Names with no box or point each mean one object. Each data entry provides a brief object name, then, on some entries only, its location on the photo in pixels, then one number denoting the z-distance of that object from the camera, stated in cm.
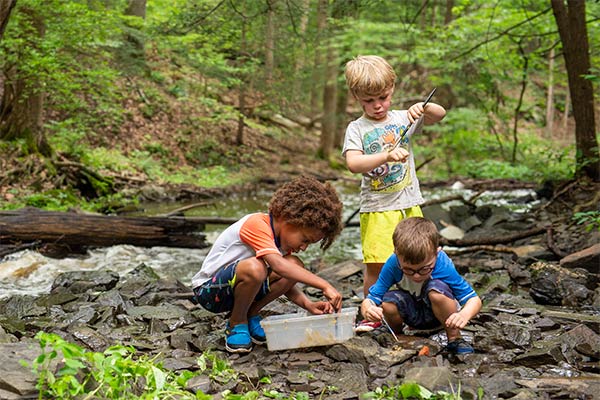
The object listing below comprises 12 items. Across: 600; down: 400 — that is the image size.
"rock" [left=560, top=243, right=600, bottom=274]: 490
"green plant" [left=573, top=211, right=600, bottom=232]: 440
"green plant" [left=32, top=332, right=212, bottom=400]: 198
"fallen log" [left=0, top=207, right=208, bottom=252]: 627
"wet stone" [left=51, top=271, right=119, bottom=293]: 494
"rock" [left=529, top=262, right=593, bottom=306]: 430
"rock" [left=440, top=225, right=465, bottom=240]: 781
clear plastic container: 317
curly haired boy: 317
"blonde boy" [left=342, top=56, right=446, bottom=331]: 375
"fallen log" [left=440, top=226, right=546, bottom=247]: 638
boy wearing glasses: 313
